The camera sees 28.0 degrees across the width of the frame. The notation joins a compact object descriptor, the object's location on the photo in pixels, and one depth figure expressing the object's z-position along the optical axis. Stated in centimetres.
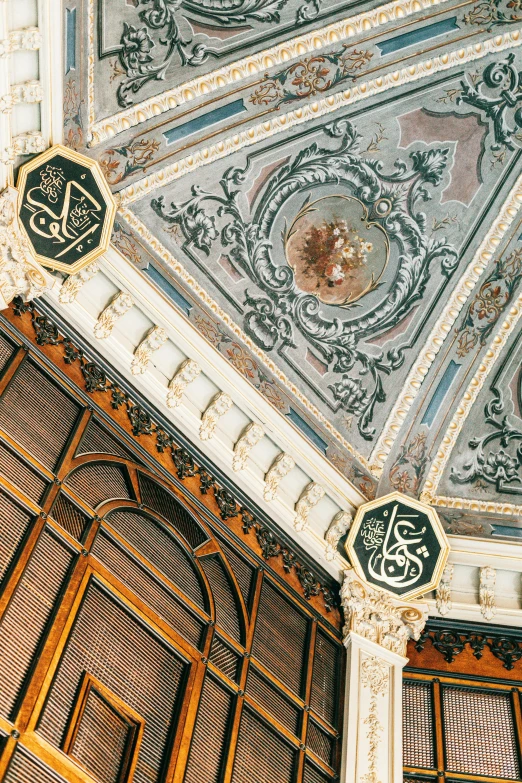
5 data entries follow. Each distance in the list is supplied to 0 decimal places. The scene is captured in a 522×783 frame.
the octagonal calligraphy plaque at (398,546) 948
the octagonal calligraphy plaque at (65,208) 828
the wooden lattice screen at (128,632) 653
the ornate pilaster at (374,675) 813
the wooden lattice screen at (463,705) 849
